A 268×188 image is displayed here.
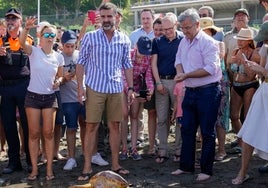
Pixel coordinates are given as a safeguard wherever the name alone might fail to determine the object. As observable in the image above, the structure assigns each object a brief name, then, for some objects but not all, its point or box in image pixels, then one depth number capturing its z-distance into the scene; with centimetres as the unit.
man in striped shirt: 582
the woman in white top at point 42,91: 579
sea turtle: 436
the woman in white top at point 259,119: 520
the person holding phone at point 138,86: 661
